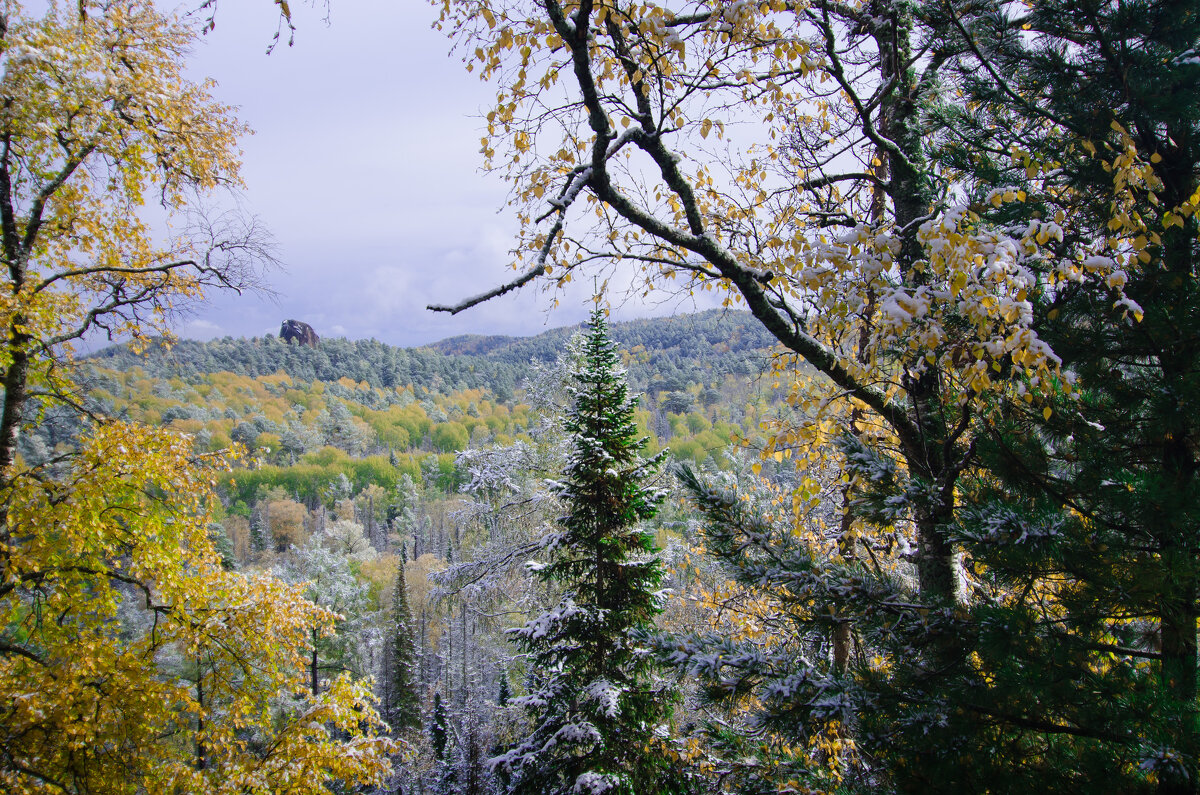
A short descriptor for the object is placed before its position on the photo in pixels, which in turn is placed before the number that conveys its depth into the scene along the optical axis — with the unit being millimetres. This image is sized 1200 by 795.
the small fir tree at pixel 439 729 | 22000
